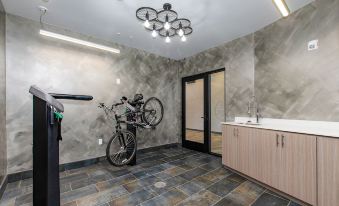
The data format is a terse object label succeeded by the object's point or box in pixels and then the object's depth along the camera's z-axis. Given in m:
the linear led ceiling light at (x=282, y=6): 2.15
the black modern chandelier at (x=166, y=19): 2.45
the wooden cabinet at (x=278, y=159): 2.04
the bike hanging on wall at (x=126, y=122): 3.58
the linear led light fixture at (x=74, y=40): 2.60
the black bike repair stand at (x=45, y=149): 1.33
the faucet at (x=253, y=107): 3.35
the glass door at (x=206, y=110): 4.55
